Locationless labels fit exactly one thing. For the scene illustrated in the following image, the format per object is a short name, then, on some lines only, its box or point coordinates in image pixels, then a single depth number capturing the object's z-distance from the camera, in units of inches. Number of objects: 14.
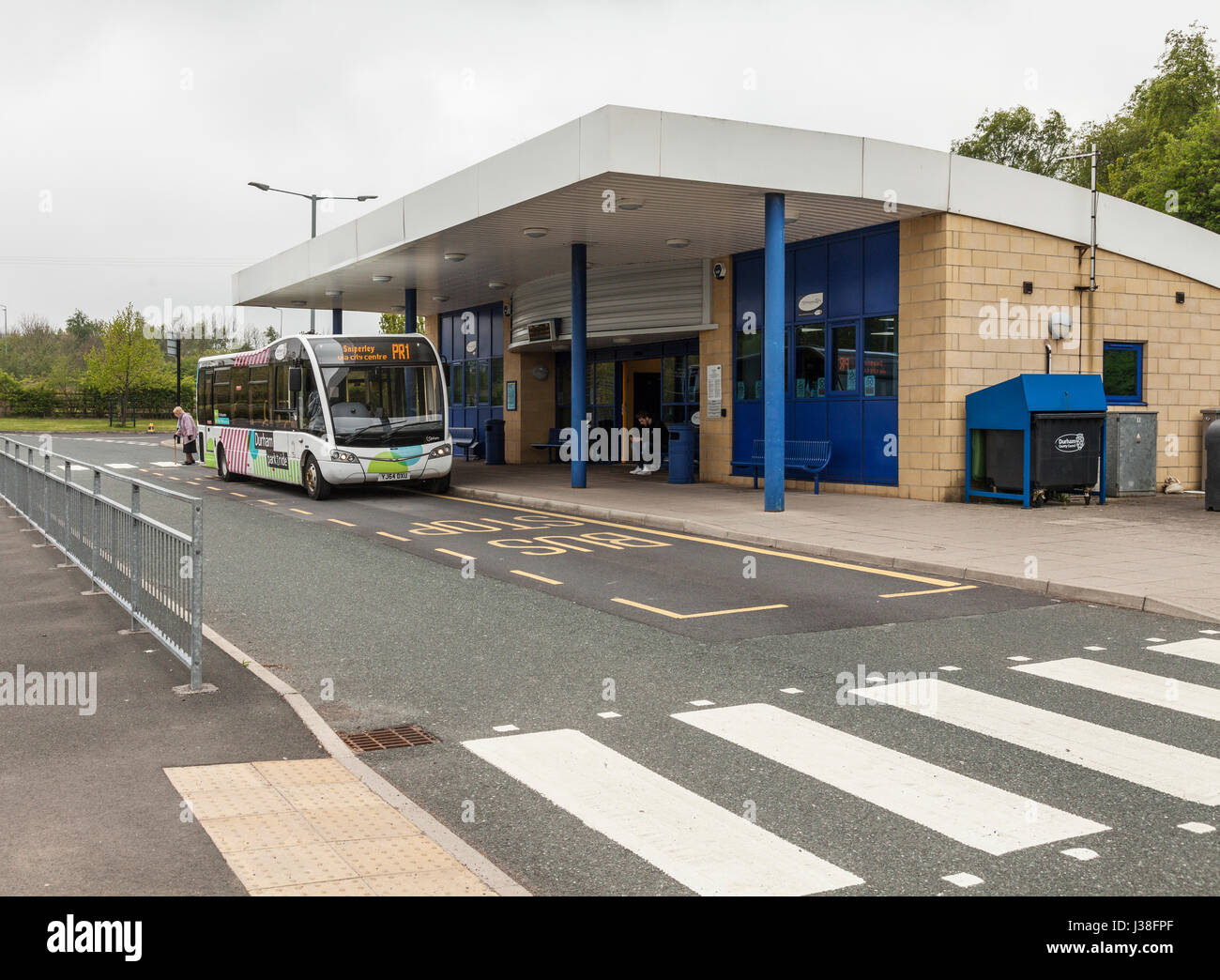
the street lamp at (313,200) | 1460.4
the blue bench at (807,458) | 786.6
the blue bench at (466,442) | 1290.6
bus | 787.4
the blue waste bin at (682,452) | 886.4
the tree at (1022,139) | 2442.2
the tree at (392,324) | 2359.5
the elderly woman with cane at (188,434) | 1250.6
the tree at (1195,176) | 1660.9
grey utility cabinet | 743.1
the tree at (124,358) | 2554.1
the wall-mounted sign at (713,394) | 913.5
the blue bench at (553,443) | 1228.5
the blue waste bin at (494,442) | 1199.6
